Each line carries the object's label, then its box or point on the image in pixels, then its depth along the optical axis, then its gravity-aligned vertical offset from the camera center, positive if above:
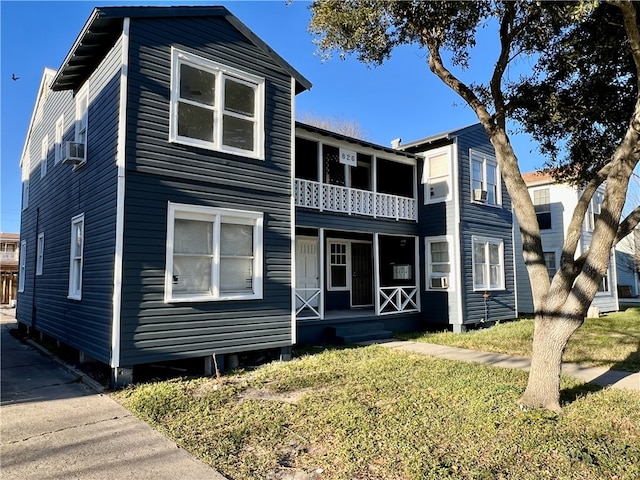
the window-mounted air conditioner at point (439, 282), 12.84 -0.31
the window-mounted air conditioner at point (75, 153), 8.34 +2.31
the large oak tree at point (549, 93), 5.34 +3.07
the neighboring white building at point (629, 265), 25.81 +0.35
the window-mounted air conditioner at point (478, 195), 13.41 +2.36
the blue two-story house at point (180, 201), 6.96 +1.43
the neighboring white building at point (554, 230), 18.17 +1.74
